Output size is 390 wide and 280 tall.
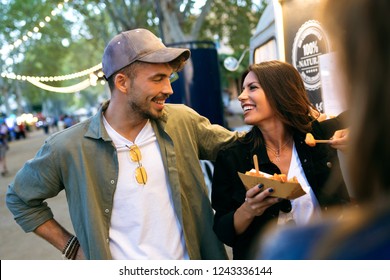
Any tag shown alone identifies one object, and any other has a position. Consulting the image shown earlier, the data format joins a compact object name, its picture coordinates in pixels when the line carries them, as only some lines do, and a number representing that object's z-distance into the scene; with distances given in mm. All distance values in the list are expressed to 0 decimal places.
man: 1693
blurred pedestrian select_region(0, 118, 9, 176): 7884
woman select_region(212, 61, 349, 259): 1616
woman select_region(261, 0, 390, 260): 593
